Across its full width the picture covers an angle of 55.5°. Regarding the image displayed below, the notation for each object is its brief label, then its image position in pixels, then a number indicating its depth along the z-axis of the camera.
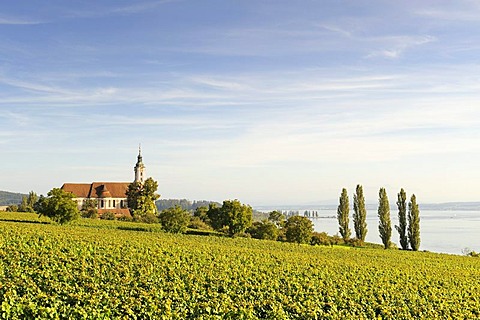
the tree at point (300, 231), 57.12
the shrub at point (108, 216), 78.04
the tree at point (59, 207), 53.53
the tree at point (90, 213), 78.30
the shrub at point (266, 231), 60.30
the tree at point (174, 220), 57.72
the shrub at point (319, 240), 59.89
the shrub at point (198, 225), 71.93
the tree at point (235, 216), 57.12
